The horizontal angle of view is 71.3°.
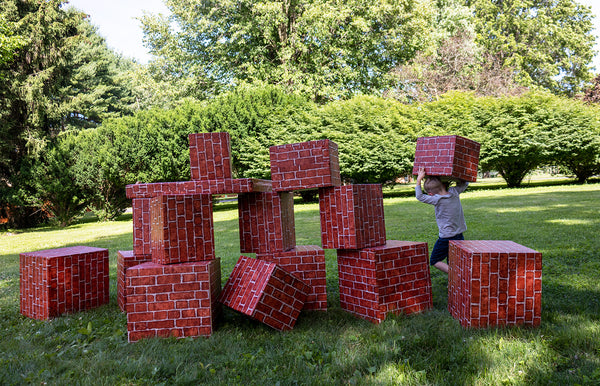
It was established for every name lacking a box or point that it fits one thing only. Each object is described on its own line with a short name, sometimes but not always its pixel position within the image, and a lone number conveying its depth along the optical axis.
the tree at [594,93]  26.50
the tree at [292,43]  20.84
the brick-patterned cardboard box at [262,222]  4.17
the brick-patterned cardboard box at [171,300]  3.55
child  4.77
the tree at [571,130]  18.09
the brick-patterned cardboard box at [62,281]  4.27
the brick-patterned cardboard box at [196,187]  3.86
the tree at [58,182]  16.38
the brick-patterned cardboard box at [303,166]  4.01
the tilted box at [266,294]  3.56
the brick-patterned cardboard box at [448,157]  4.39
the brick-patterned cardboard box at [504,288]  3.31
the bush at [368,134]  17.53
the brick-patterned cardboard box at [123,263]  4.34
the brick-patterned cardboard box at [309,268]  4.11
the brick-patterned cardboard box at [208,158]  3.94
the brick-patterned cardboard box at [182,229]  3.67
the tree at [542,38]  32.34
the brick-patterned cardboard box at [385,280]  3.84
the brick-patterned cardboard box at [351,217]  3.94
